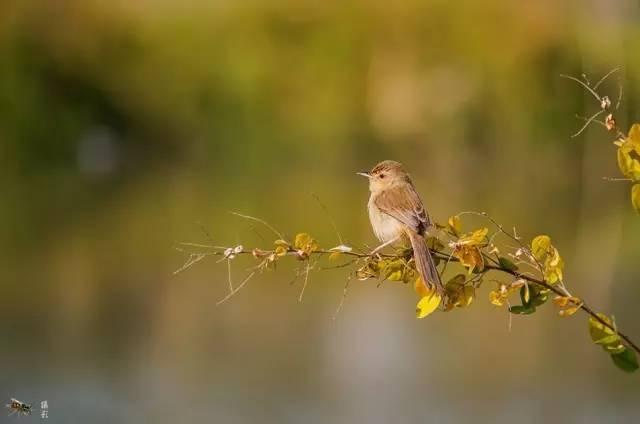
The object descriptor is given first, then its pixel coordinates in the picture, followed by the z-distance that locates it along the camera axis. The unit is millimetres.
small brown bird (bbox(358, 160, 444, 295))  10117
